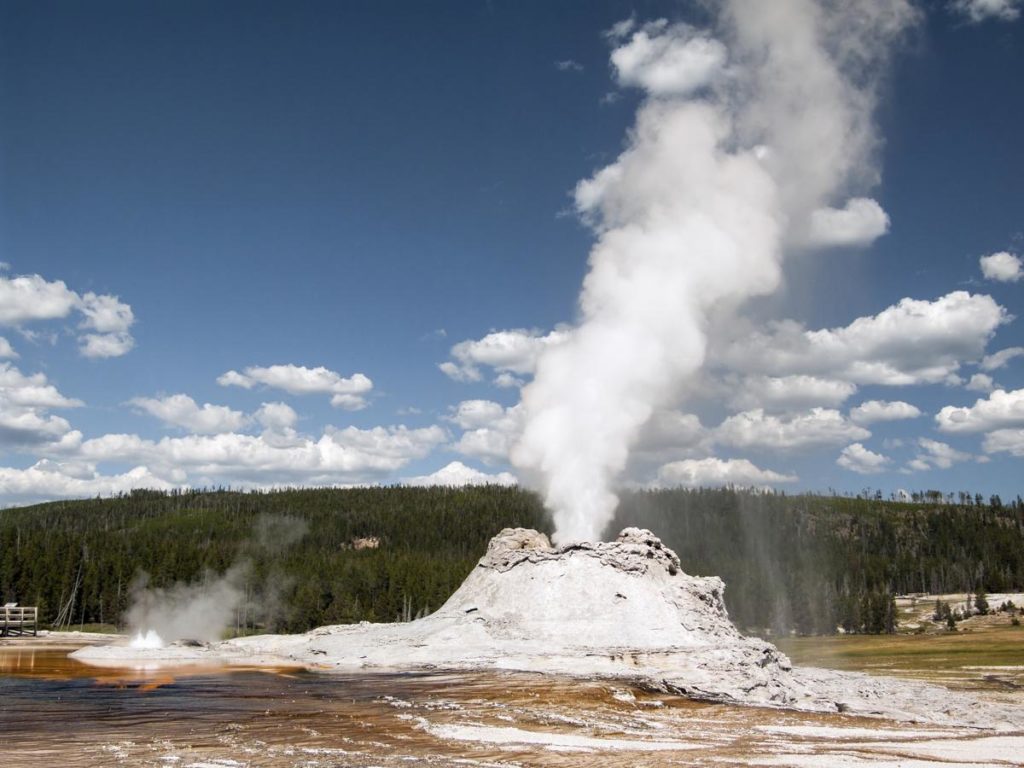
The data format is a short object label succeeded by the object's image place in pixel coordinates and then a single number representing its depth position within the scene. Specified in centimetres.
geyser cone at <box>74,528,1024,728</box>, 3011
